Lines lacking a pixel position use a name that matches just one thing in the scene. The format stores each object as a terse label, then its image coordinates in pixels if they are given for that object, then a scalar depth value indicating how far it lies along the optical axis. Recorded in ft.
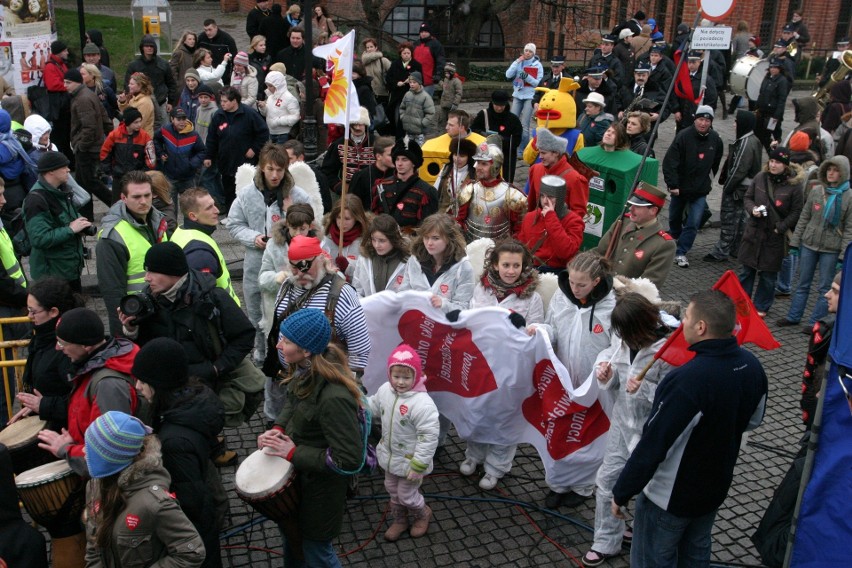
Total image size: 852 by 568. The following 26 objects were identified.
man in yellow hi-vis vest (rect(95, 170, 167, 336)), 20.11
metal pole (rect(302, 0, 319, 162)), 38.06
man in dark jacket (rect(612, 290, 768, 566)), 13.46
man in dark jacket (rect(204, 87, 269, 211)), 35.19
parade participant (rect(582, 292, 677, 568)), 16.11
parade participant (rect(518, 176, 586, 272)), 23.43
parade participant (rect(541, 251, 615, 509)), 18.24
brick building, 78.84
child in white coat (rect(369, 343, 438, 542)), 17.17
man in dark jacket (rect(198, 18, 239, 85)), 51.20
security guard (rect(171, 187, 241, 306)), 19.35
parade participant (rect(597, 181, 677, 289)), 22.65
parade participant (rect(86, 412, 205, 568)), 12.37
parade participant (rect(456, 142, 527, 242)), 25.48
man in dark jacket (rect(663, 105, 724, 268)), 34.94
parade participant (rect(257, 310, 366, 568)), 13.96
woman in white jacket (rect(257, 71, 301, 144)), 41.14
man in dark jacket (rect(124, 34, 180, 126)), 45.52
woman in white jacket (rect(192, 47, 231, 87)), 45.83
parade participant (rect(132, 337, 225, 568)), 13.57
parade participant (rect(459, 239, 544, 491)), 19.64
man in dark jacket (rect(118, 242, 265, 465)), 16.60
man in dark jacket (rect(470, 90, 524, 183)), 39.91
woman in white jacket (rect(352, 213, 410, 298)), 21.25
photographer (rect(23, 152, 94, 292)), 22.74
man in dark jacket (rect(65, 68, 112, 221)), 37.78
